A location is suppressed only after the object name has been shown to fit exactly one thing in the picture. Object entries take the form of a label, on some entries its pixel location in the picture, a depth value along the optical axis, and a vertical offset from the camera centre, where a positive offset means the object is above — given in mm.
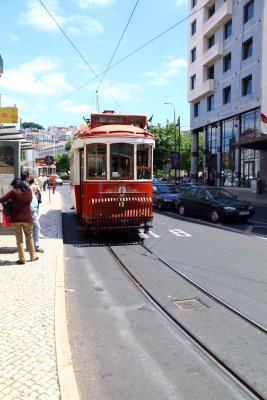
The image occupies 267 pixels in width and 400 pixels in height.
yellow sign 12453 +1667
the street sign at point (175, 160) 46531 +1251
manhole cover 6055 -1951
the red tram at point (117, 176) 11461 -130
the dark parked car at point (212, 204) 16750 -1399
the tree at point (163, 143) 63094 +4232
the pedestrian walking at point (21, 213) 8172 -802
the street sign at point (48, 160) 25866 +702
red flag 31369 +3953
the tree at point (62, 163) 121250 +2513
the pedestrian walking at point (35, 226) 9052 -1181
